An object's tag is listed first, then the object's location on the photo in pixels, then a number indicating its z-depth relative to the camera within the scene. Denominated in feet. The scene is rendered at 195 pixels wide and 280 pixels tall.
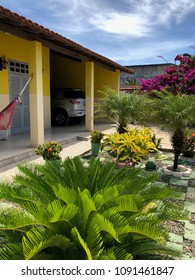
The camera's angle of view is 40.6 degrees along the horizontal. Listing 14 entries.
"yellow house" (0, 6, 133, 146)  21.75
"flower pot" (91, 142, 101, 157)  24.10
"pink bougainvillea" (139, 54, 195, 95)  47.55
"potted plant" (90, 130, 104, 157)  24.00
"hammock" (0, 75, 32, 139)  21.58
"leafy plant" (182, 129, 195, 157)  23.91
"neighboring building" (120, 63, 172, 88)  71.32
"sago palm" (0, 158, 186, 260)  6.57
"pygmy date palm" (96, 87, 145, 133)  24.97
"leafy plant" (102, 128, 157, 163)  16.24
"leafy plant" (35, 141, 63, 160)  17.83
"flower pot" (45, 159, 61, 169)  16.17
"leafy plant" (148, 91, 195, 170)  17.67
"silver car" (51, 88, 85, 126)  40.34
